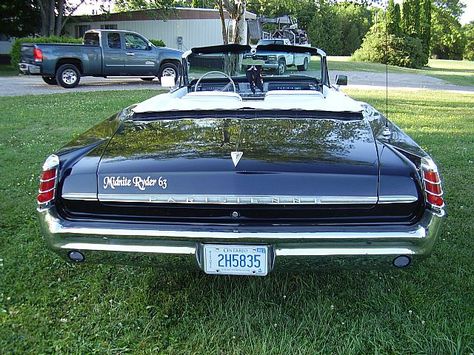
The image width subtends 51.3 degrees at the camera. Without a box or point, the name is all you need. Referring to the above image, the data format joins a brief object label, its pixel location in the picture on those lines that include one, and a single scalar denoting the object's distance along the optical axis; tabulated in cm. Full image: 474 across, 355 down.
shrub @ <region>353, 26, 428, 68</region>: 3055
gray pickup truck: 1388
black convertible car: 223
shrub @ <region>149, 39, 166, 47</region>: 2142
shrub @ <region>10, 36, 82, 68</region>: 1927
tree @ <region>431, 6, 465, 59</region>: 5306
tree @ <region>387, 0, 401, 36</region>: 2773
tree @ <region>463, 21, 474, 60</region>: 5781
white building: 2586
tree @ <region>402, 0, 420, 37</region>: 3228
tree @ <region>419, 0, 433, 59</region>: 3466
